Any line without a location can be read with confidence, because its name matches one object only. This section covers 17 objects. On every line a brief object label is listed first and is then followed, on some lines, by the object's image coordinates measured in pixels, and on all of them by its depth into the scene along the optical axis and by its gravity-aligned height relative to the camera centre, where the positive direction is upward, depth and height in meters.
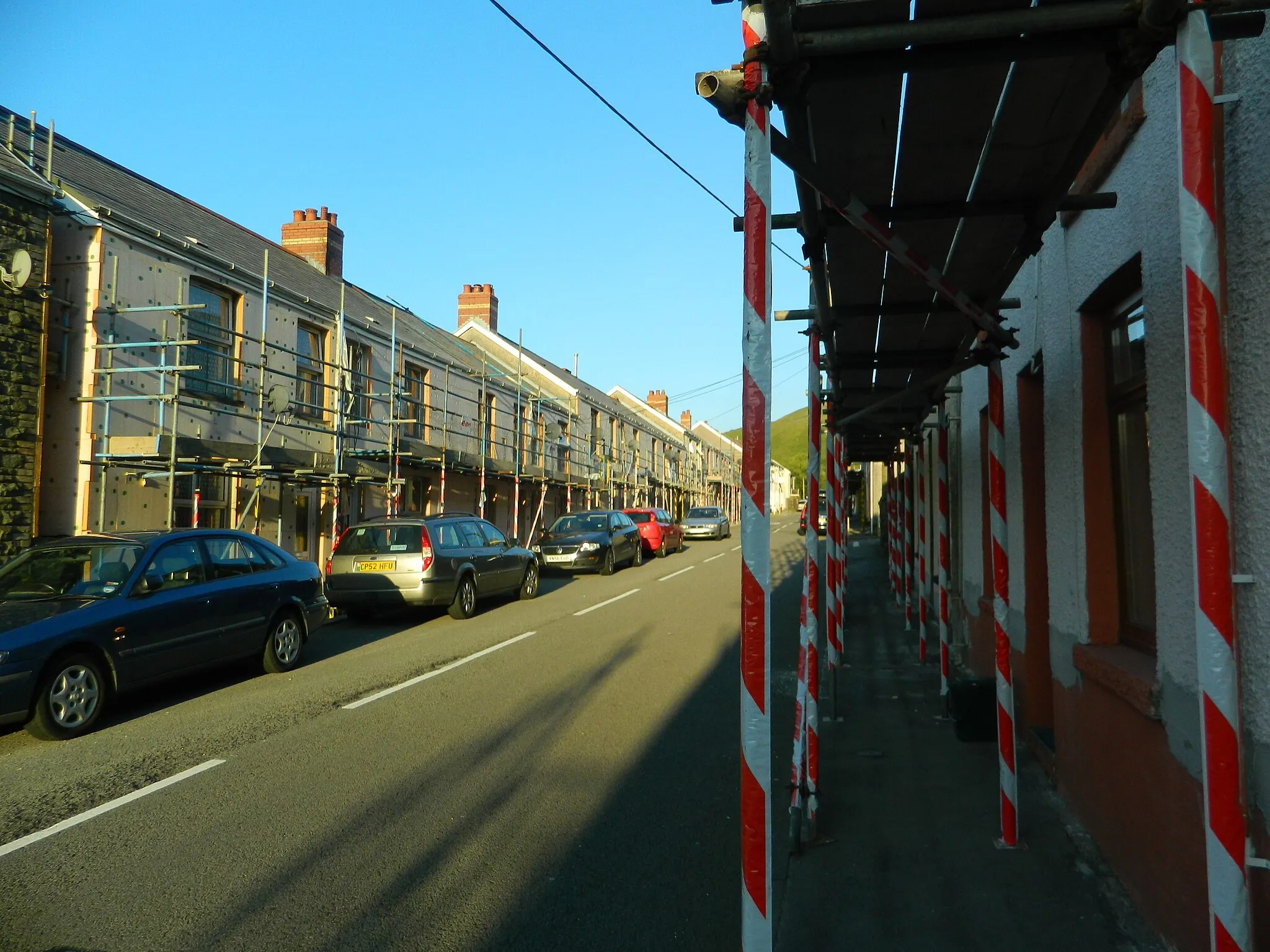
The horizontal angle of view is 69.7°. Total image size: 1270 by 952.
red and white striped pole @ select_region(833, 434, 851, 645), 7.91 -0.17
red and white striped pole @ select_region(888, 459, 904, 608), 15.17 -0.72
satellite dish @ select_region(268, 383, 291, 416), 14.15 +1.83
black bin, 6.39 -1.36
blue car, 6.74 -0.86
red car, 28.45 -0.41
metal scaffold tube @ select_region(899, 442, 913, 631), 12.48 -0.15
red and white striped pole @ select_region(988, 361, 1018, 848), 4.51 -0.47
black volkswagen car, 21.55 -0.62
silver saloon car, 38.84 -0.33
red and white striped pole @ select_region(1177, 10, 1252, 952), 2.11 -0.03
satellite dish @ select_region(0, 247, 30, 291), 11.20 +3.01
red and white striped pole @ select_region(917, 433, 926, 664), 10.04 -0.53
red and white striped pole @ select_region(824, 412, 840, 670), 6.56 -0.15
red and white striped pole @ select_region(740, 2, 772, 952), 2.62 -0.04
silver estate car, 13.09 -0.75
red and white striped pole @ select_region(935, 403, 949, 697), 7.57 -0.33
